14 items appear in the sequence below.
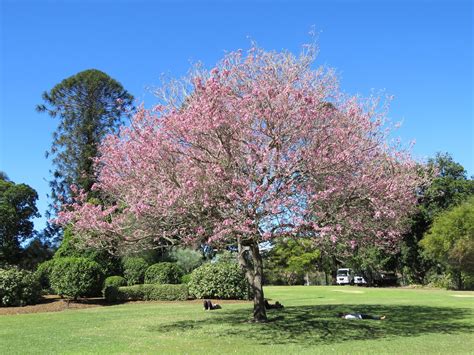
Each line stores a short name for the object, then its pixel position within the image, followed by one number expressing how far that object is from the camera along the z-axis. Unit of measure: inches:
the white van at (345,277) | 2113.7
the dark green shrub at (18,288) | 845.2
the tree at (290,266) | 2030.0
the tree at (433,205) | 1734.7
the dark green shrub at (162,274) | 1034.1
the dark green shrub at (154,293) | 956.6
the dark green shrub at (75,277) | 880.3
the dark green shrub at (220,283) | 964.6
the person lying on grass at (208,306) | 761.0
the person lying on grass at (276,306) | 751.7
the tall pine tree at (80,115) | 1486.2
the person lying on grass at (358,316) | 603.2
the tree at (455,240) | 1336.1
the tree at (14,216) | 1535.3
